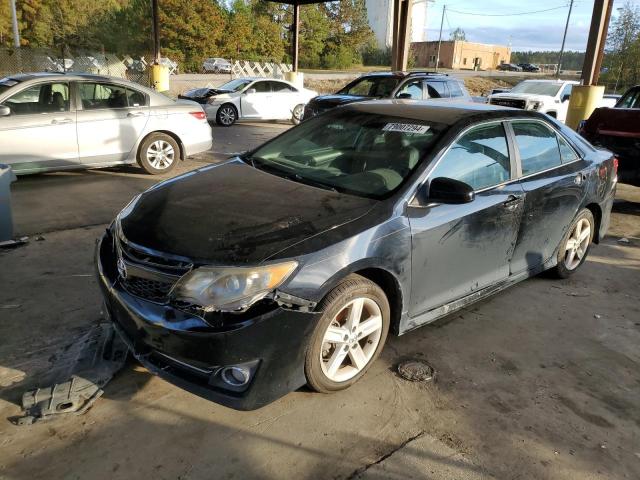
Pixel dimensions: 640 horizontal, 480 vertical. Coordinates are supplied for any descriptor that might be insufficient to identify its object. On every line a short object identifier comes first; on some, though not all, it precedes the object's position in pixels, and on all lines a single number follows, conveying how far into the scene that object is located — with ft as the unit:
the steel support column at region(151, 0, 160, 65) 53.67
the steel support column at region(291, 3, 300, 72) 64.03
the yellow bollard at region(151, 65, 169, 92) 57.67
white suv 50.11
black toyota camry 8.21
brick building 267.39
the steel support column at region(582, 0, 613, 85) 37.50
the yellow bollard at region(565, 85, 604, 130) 39.50
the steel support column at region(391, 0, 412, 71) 50.31
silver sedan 22.39
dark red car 23.00
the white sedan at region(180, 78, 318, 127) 48.44
